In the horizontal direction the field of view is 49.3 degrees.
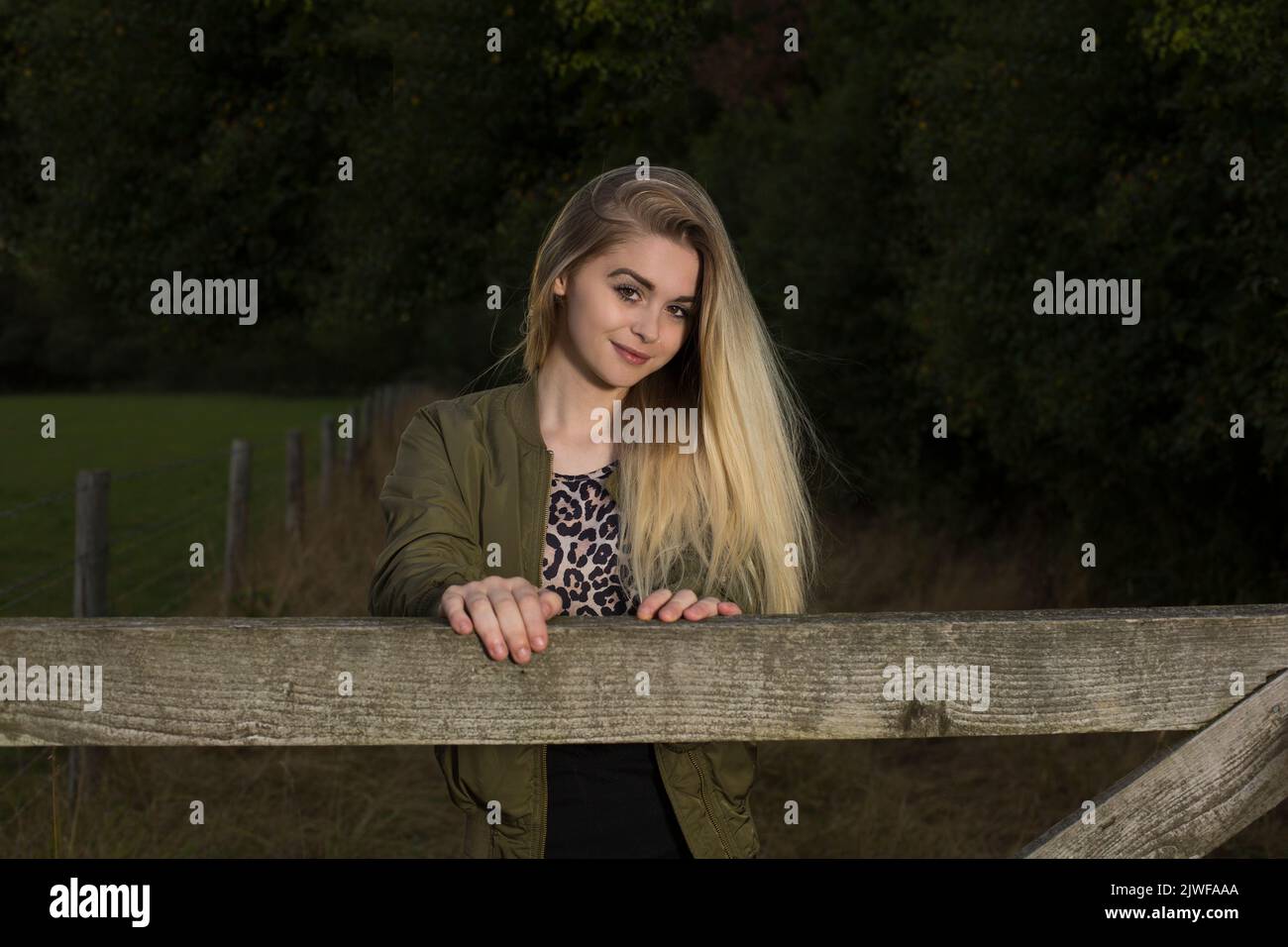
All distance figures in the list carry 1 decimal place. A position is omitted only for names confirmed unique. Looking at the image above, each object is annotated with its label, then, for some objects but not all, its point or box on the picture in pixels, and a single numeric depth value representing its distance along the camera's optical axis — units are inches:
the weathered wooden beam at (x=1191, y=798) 70.6
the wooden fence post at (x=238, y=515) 349.1
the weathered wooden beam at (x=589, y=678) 64.7
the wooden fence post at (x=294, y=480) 441.3
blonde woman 90.7
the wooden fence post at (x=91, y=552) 225.8
